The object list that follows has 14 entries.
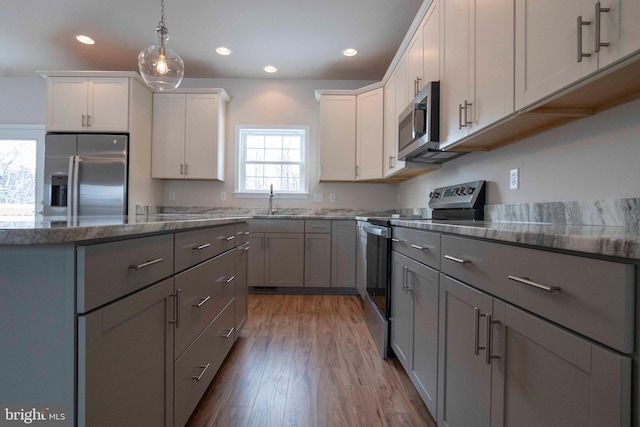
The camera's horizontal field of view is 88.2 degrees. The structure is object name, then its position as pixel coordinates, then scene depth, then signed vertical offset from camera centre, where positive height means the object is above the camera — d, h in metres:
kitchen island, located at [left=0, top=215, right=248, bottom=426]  0.70 -0.28
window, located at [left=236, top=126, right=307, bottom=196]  4.50 +0.71
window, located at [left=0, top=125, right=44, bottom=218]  4.39 +0.52
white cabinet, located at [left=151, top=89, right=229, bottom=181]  4.05 +0.96
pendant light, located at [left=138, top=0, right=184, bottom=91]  2.29 +1.04
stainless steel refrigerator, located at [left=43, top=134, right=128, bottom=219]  3.56 +0.40
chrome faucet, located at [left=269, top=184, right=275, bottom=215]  4.37 +0.13
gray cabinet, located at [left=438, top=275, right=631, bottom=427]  0.61 -0.37
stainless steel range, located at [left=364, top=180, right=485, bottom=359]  2.13 -0.20
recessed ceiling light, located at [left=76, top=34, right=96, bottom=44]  3.44 +1.81
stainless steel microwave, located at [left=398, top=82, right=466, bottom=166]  2.17 +0.61
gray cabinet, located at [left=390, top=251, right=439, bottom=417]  1.42 -0.54
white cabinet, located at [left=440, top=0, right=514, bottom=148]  1.44 +0.76
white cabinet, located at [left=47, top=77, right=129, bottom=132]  3.63 +1.17
